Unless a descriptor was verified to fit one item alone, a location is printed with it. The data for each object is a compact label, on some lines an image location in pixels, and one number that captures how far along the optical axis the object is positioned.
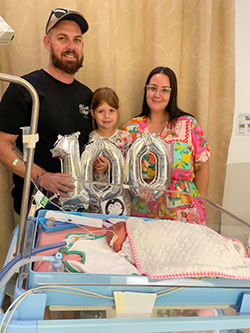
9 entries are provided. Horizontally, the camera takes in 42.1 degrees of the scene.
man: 1.66
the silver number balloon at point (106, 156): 1.43
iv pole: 0.83
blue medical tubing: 0.95
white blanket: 0.97
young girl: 1.82
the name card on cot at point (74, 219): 1.27
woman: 1.89
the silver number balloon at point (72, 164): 1.35
